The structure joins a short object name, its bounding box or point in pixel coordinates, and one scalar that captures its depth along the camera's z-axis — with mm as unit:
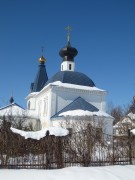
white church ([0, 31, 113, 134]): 24266
